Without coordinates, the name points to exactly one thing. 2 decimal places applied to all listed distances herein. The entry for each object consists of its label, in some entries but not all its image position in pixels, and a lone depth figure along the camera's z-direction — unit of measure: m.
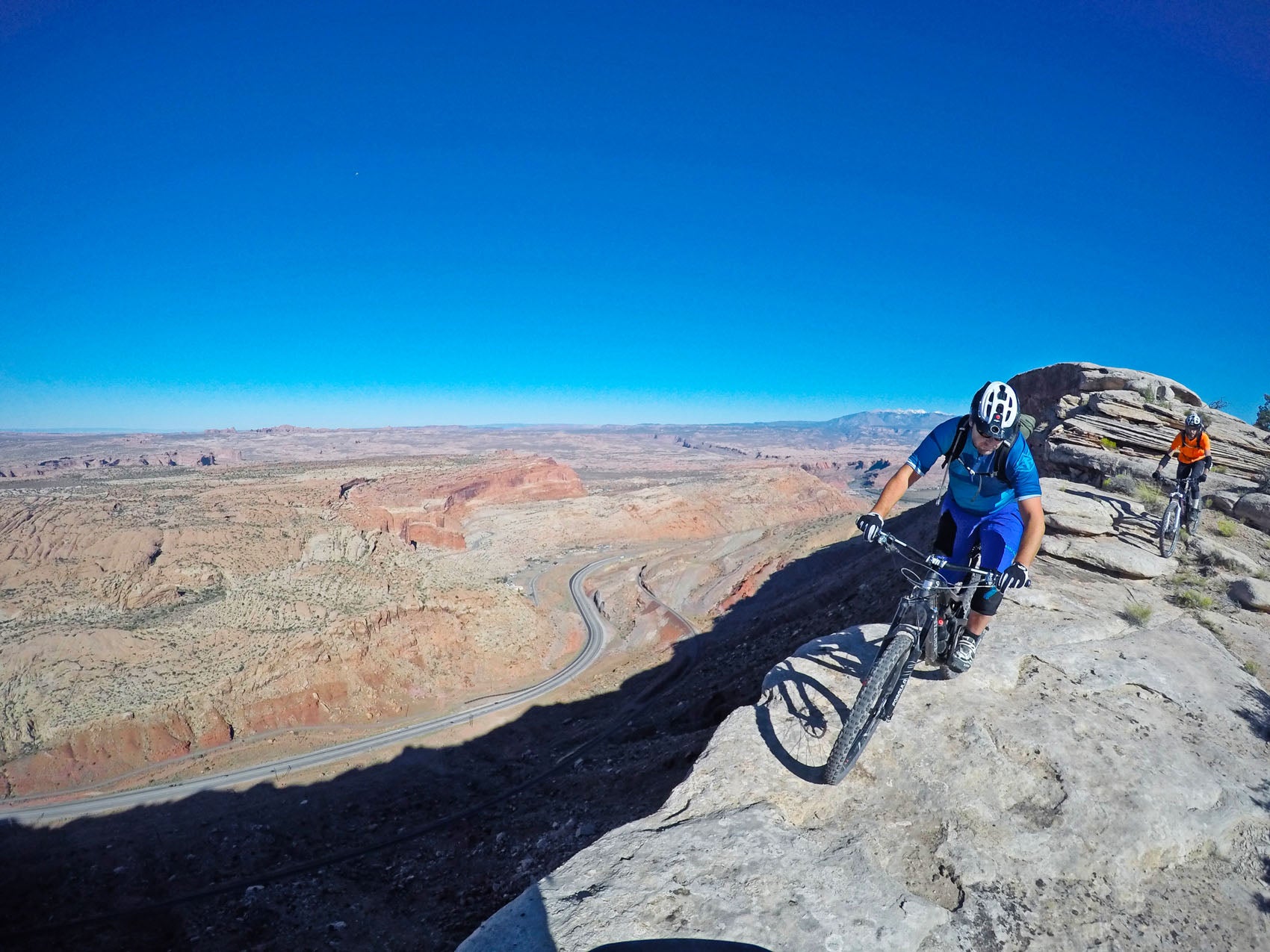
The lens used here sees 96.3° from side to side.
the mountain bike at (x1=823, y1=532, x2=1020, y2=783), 4.59
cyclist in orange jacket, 10.42
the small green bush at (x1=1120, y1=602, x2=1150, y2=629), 7.52
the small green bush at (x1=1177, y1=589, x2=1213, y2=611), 8.16
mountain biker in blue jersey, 4.79
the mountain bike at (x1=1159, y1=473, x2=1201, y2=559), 9.91
